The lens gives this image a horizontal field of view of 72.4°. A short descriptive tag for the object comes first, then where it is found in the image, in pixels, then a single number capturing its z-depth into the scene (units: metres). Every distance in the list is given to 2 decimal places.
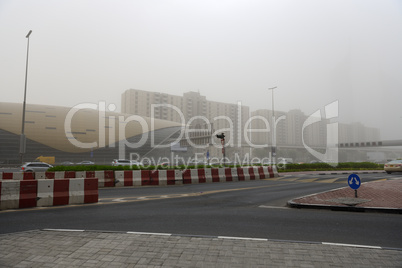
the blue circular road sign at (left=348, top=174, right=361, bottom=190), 8.57
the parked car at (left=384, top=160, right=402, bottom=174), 24.61
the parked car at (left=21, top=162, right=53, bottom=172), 28.49
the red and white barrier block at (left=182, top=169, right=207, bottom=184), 16.69
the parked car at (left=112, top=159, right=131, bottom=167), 39.50
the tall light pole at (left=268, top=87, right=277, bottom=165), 39.11
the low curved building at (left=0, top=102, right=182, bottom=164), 64.38
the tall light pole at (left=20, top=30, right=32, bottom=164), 25.93
